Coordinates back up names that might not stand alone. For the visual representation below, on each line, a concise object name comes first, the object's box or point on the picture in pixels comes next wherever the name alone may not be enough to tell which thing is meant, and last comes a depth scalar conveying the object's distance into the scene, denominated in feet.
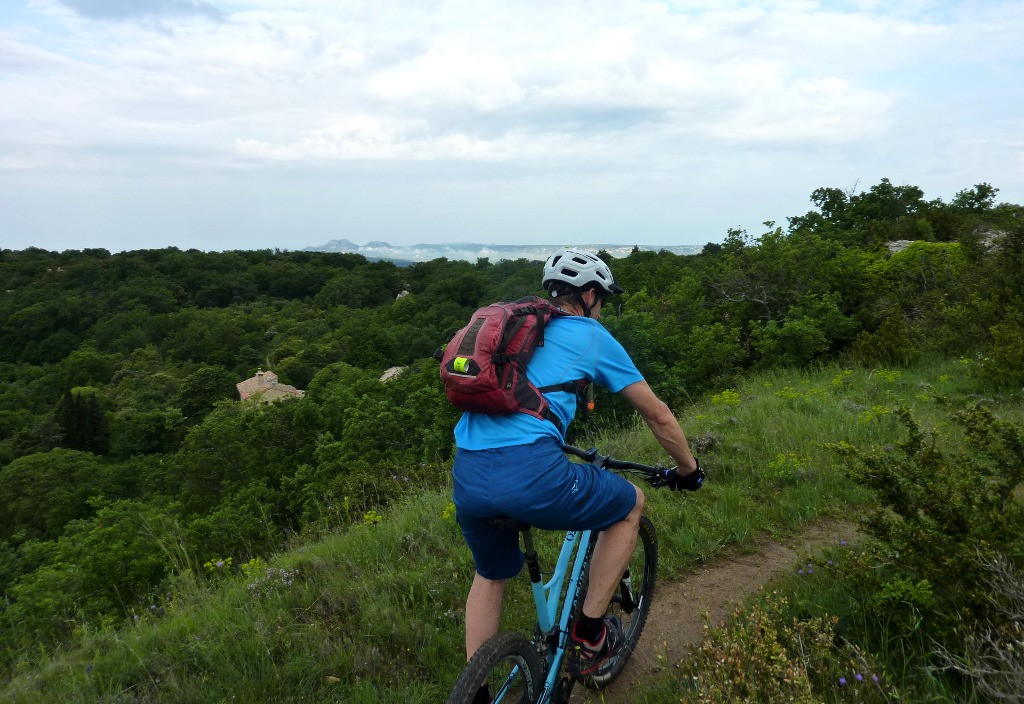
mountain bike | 7.30
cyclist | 7.48
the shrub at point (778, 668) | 7.03
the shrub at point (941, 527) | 8.36
